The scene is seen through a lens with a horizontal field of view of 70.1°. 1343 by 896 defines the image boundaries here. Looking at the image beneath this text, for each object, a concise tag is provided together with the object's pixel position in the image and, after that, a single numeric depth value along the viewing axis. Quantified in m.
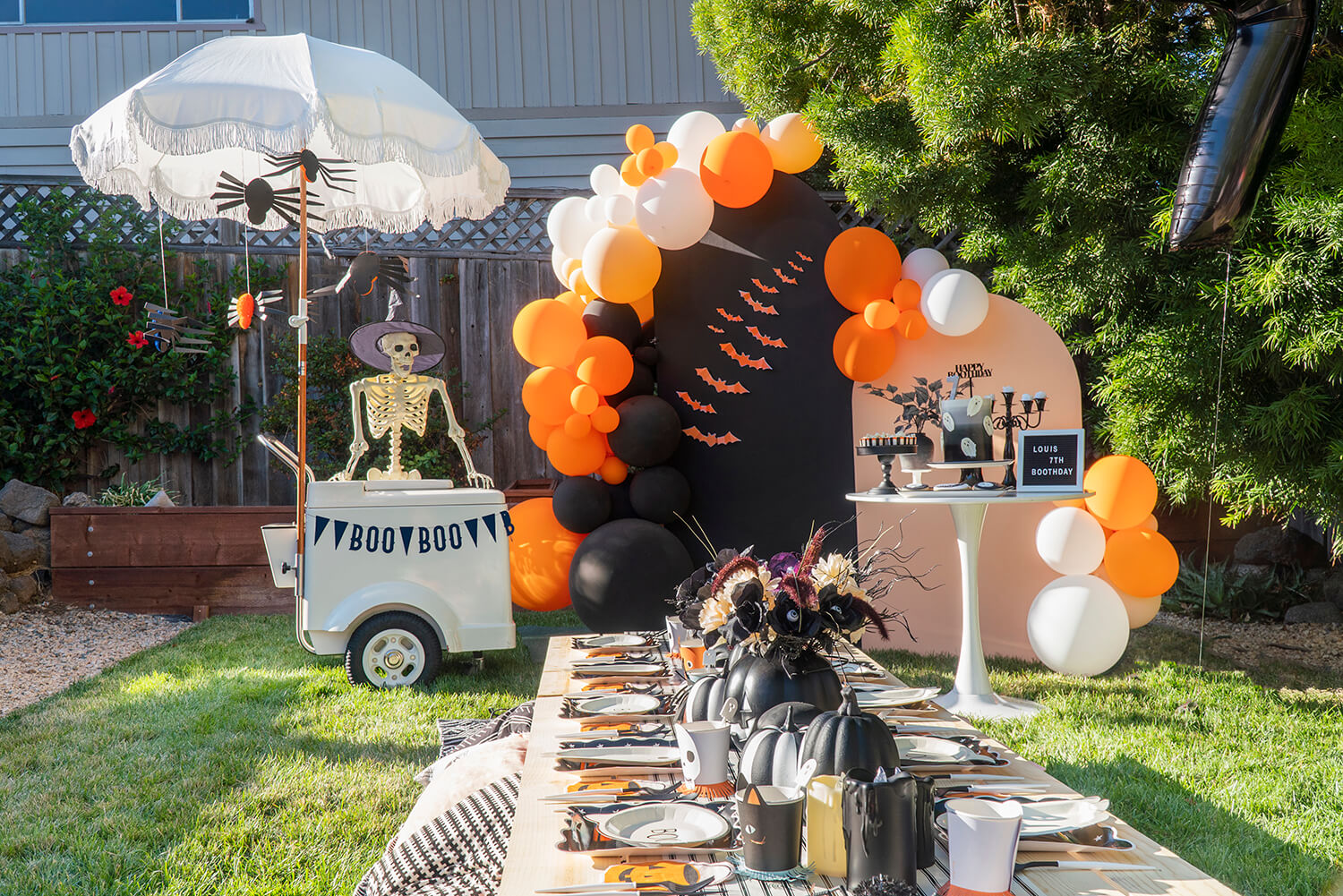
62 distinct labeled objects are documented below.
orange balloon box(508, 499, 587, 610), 4.61
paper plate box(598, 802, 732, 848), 1.28
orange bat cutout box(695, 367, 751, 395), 4.52
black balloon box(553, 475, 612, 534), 4.42
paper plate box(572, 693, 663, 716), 1.95
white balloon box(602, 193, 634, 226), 4.38
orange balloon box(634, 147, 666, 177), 4.36
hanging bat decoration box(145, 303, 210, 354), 3.79
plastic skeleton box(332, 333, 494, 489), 4.21
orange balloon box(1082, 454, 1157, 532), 3.93
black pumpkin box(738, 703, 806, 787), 1.39
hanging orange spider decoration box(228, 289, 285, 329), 3.85
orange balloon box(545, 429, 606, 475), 4.41
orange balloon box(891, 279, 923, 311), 4.46
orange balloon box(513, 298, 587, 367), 4.40
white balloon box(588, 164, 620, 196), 4.67
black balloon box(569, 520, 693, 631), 4.19
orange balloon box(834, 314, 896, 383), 4.42
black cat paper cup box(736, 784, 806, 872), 1.17
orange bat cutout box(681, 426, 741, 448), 4.52
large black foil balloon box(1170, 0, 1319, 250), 2.61
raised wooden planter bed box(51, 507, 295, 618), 5.59
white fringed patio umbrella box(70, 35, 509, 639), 3.43
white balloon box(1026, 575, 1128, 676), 3.83
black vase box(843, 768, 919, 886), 1.13
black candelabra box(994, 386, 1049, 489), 3.86
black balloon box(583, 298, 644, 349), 4.58
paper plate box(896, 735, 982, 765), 1.59
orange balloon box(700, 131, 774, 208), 4.32
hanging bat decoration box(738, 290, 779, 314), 4.55
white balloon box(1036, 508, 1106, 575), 3.87
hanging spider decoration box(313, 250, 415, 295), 4.08
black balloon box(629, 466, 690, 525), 4.39
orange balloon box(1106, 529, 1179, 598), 3.98
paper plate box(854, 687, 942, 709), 1.96
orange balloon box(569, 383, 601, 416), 4.32
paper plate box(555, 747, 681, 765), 1.60
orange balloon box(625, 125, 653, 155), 4.49
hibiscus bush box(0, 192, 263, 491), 6.00
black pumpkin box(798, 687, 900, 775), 1.32
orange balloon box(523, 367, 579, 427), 4.39
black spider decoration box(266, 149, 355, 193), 3.80
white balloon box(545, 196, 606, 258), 4.75
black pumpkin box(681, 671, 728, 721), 1.76
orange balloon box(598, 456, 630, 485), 4.54
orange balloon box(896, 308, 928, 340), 4.43
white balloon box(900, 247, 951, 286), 4.50
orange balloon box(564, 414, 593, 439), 4.36
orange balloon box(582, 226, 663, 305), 4.27
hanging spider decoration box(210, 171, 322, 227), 3.80
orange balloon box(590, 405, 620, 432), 4.38
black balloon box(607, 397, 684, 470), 4.33
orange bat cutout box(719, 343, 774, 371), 4.54
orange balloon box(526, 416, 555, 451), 4.58
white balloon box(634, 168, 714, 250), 4.29
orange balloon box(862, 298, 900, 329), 4.36
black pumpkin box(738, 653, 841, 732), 1.67
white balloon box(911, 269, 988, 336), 4.19
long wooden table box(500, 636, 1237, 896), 1.15
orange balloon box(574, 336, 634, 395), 4.34
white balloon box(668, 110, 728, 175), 4.54
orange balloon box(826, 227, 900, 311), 4.37
